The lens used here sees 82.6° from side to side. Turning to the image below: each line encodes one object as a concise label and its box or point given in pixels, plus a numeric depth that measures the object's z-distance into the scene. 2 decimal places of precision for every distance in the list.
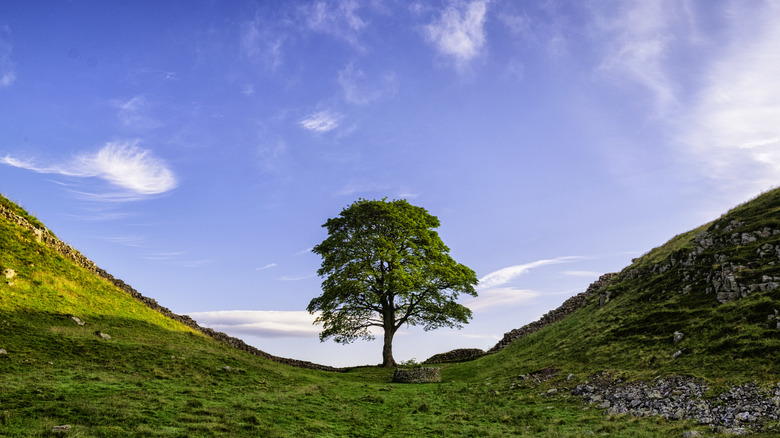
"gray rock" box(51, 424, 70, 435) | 12.68
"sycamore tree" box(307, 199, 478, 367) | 43.69
